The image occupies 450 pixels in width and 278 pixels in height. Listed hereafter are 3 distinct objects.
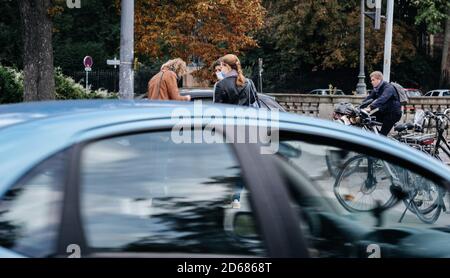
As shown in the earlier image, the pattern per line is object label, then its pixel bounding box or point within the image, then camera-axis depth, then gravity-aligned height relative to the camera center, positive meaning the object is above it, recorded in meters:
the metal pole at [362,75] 36.00 -0.46
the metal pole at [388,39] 25.06 +0.89
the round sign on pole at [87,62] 41.04 -0.06
